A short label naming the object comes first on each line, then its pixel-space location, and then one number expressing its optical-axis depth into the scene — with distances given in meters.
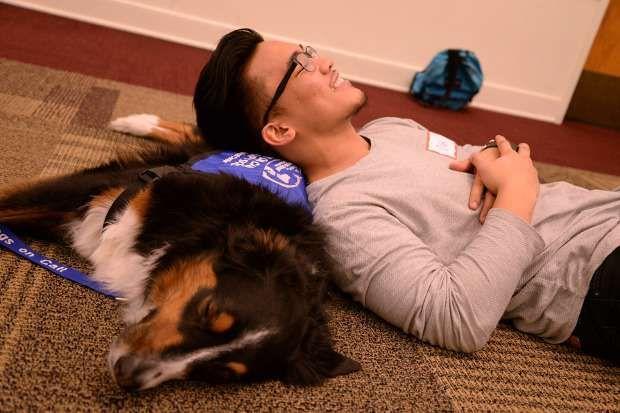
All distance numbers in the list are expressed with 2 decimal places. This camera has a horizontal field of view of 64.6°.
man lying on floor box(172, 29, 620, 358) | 1.18
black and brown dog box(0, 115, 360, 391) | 0.94
